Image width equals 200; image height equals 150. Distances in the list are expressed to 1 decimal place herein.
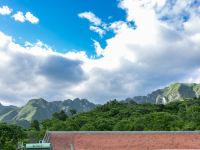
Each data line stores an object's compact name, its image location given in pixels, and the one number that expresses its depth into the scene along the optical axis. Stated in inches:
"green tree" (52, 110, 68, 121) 5048.0
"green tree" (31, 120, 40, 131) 4467.0
